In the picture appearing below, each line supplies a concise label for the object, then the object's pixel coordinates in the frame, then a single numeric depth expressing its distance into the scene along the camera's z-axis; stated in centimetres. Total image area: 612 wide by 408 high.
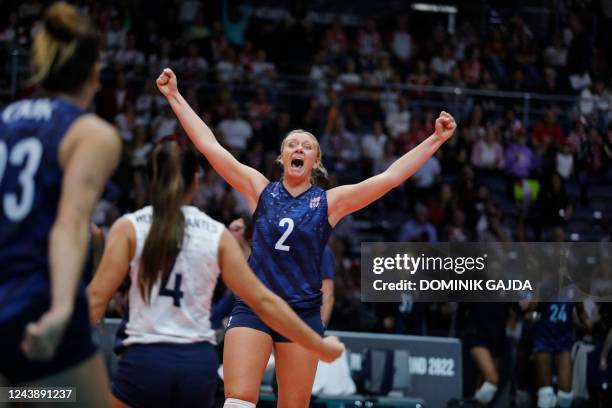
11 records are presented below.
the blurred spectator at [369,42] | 1928
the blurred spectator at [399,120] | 1753
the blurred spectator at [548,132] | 1786
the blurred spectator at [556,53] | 2000
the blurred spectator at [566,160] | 1770
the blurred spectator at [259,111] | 1719
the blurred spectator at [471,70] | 1913
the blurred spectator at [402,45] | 1958
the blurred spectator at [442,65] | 1909
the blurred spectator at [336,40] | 1912
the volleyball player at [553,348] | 1330
